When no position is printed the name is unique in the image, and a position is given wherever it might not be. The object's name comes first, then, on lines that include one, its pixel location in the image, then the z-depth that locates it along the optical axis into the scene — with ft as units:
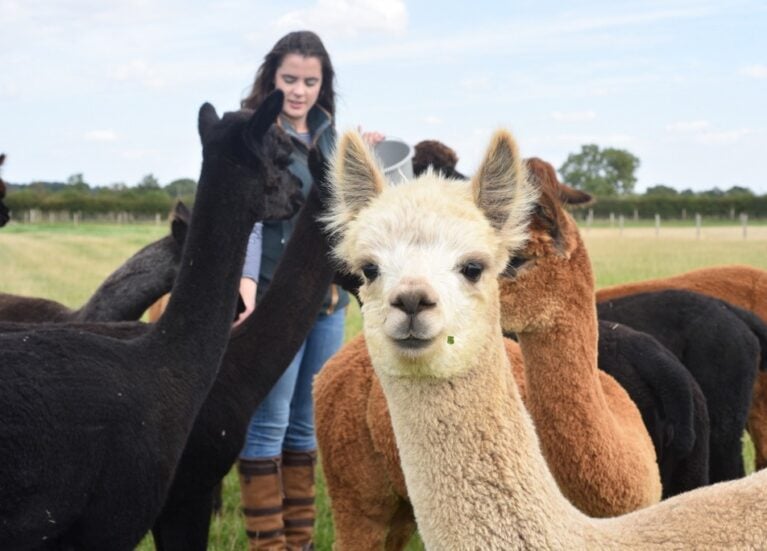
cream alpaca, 7.22
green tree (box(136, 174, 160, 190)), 205.19
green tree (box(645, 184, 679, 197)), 192.65
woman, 14.32
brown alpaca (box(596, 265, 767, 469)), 19.10
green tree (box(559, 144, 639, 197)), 254.88
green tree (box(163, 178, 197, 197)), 148.77
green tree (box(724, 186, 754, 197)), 182.70
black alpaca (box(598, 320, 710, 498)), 13.15
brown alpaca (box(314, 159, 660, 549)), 10.96
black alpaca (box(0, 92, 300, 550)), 9.68
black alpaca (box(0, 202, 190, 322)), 20.17
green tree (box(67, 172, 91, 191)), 207.92
